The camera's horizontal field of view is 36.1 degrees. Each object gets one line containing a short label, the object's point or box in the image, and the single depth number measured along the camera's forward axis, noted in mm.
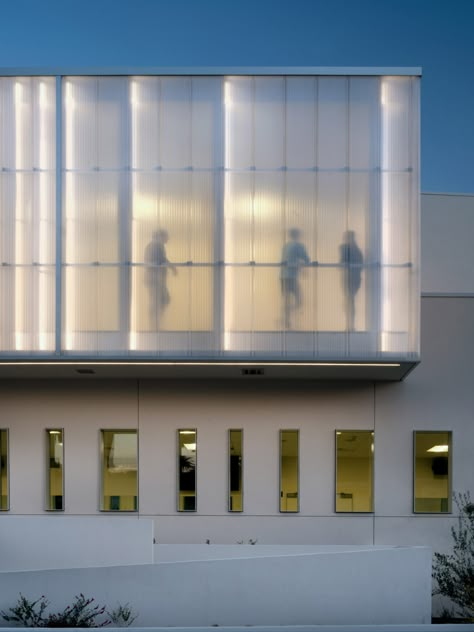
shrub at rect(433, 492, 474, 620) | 13414
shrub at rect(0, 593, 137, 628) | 10953
